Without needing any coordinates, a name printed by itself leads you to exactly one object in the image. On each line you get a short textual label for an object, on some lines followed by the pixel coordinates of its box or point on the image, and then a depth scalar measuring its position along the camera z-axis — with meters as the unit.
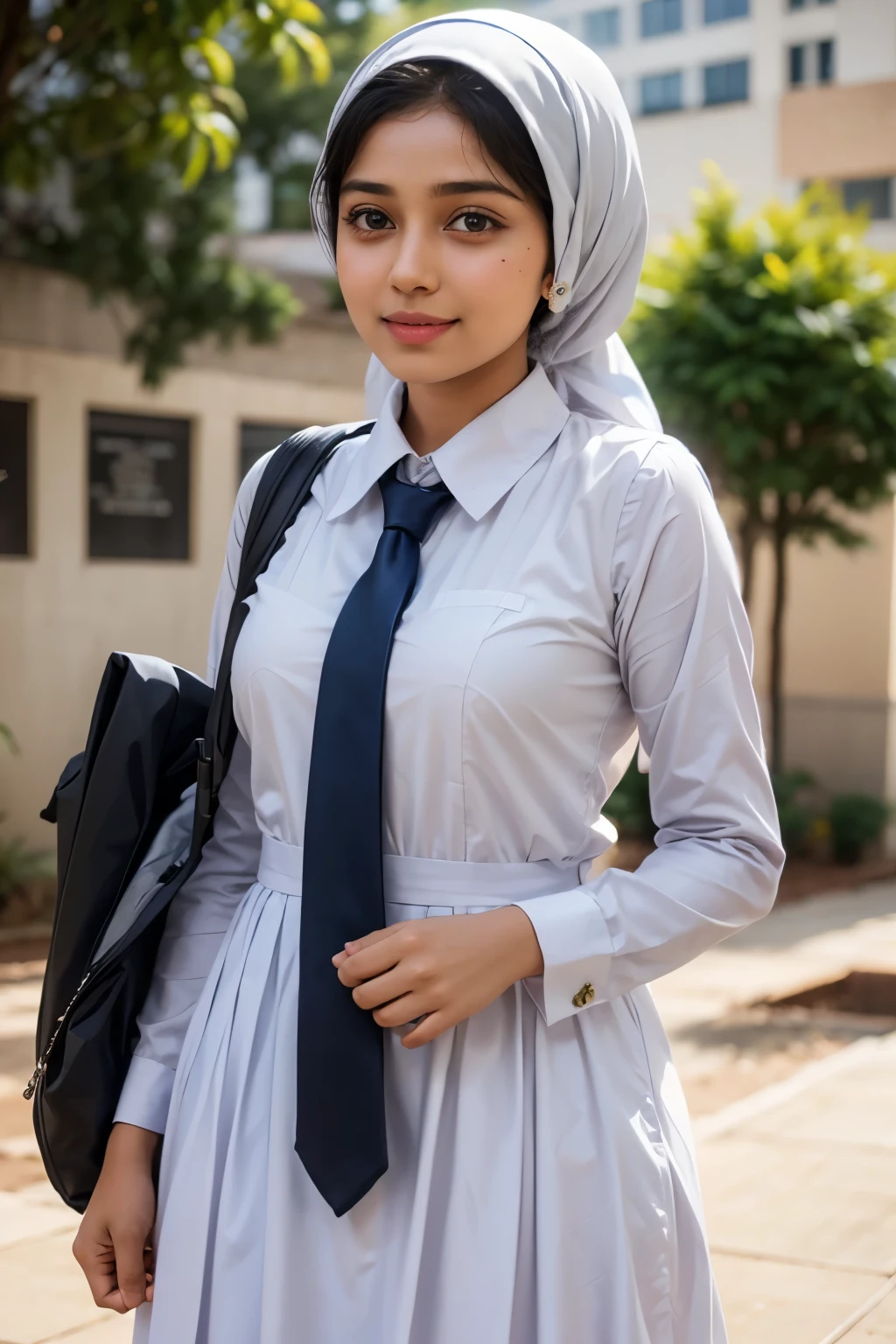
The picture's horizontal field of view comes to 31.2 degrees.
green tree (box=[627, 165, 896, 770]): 9.38
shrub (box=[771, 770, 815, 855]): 10.13
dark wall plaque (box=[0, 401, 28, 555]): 7.80
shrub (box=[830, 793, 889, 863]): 10.30
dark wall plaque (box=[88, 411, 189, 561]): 8.26
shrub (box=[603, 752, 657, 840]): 10.22
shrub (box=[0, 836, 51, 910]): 7.55
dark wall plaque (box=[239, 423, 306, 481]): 9.03
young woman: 1.51
